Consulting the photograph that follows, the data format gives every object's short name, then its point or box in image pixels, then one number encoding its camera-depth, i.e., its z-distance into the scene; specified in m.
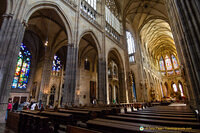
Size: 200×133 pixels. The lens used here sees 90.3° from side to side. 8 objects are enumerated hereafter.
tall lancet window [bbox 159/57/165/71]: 35.22
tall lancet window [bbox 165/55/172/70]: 34.08
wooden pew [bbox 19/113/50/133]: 2.28
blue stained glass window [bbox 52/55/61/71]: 16.67
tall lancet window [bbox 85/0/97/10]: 11.51
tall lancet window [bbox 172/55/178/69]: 32.88
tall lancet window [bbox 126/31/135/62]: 20.35
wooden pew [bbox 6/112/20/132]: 3.26
